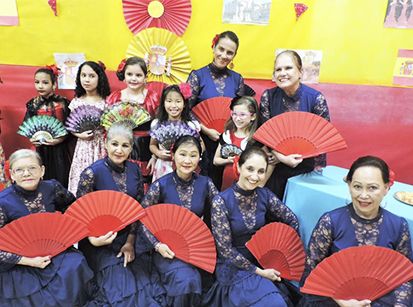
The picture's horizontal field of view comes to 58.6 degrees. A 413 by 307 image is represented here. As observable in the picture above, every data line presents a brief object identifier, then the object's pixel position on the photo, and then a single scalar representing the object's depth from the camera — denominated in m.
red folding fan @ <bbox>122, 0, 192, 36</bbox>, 3.31
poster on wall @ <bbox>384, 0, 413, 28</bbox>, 3.27
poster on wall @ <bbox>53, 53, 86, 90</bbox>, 3.51
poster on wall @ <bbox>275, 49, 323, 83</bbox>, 3.44
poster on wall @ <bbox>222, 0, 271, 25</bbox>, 3.34
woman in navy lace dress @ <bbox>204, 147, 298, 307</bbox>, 2.01
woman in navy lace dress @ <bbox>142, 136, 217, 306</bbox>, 2.05
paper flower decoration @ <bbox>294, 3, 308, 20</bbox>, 3.32
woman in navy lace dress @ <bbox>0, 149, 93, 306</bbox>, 1.94
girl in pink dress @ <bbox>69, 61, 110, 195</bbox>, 2.95
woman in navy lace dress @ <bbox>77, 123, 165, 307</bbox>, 2.06
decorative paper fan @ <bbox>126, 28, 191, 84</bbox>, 3.35
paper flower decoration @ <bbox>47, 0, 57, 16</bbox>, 3.36
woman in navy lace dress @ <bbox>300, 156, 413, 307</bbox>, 1.79
